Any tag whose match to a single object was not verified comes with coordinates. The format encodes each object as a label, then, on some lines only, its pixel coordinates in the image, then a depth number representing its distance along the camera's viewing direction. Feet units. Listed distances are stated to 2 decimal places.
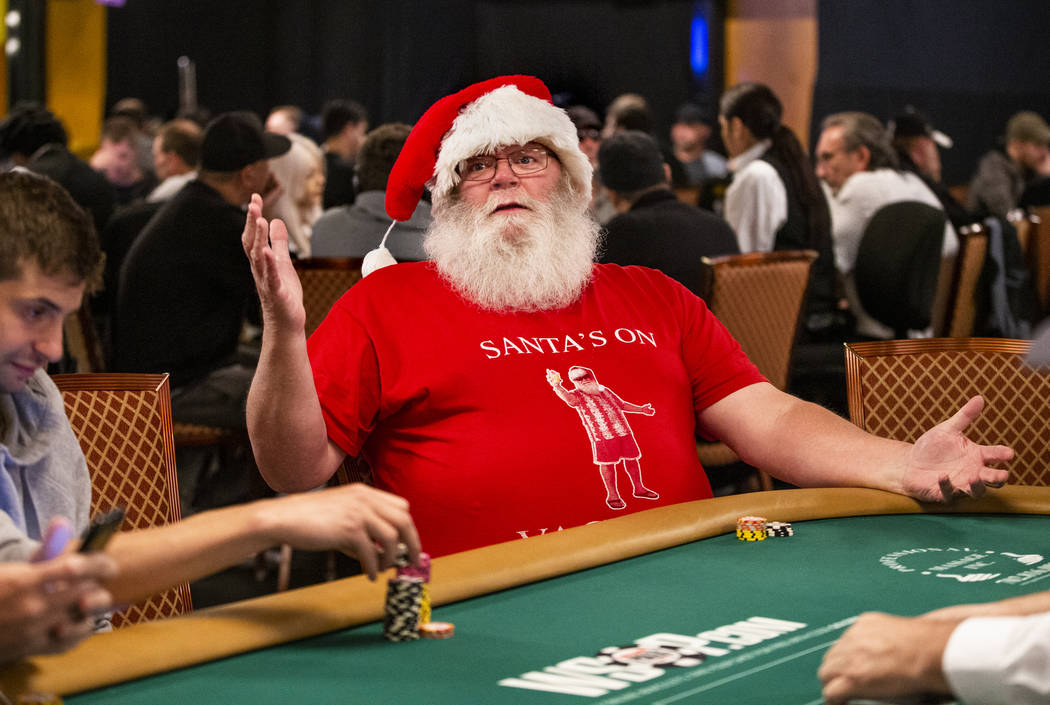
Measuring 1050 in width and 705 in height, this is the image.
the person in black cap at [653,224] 15.28
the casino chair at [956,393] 9.50
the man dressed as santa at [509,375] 7.68
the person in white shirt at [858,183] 19.88
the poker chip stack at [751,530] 6.99
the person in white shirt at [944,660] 4.15
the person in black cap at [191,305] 14.87
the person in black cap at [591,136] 22.59
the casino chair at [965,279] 17.35
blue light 48.14
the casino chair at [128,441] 7.82
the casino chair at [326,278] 14.20
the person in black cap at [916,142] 23.32
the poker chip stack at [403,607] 5.20
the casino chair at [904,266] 18.22
